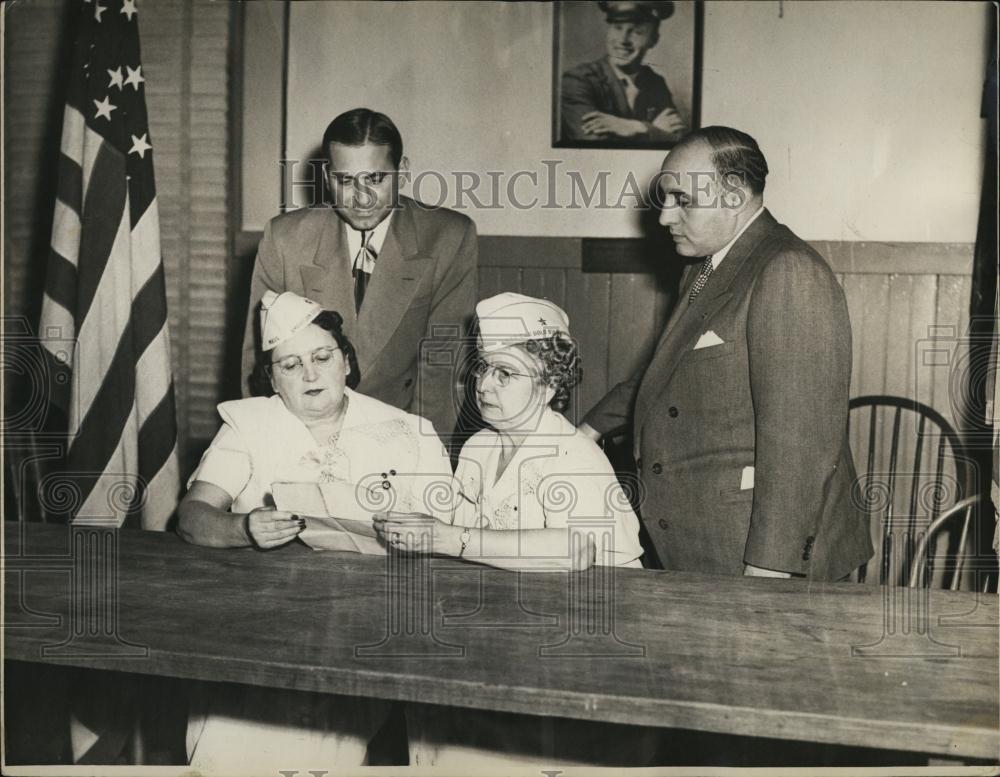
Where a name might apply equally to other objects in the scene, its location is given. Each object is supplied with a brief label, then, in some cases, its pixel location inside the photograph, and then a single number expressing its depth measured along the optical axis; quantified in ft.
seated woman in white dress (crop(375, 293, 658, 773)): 6.47
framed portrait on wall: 12.09
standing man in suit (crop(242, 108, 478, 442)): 8.20
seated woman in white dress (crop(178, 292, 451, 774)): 6.92
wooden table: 4.92
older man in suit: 7.00
